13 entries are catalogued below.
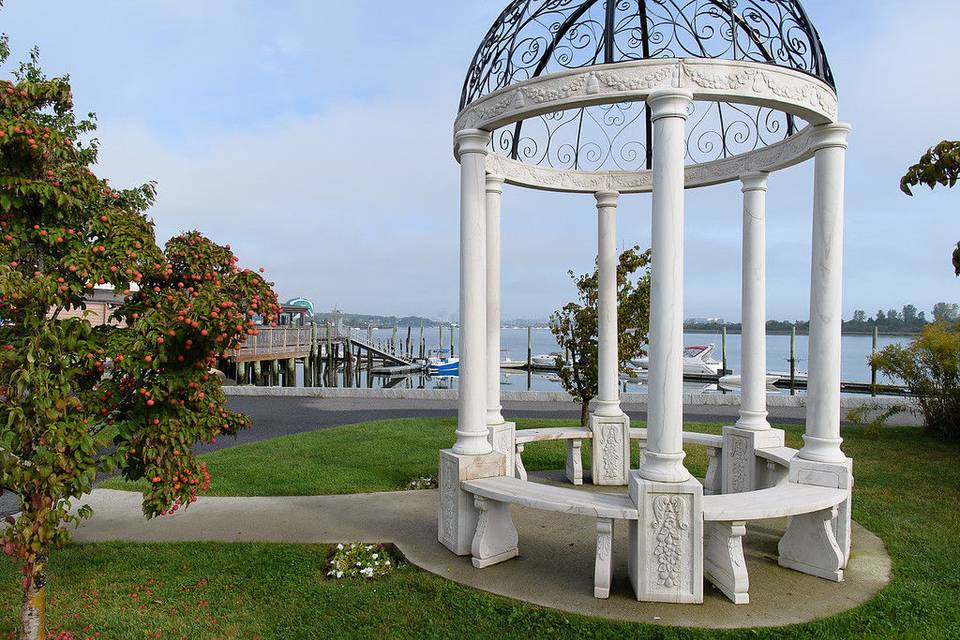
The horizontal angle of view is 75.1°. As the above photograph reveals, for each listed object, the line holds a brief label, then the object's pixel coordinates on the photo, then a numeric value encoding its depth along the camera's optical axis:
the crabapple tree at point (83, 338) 3.83
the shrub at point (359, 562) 5.64
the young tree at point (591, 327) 11.92
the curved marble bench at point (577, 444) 8.60
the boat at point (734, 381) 43.90
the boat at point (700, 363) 51.84
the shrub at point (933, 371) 13.47
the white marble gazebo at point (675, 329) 5.05
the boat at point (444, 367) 56.91
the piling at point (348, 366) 45.34
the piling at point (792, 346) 31.42
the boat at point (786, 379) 46.16
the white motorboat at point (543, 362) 62.91
